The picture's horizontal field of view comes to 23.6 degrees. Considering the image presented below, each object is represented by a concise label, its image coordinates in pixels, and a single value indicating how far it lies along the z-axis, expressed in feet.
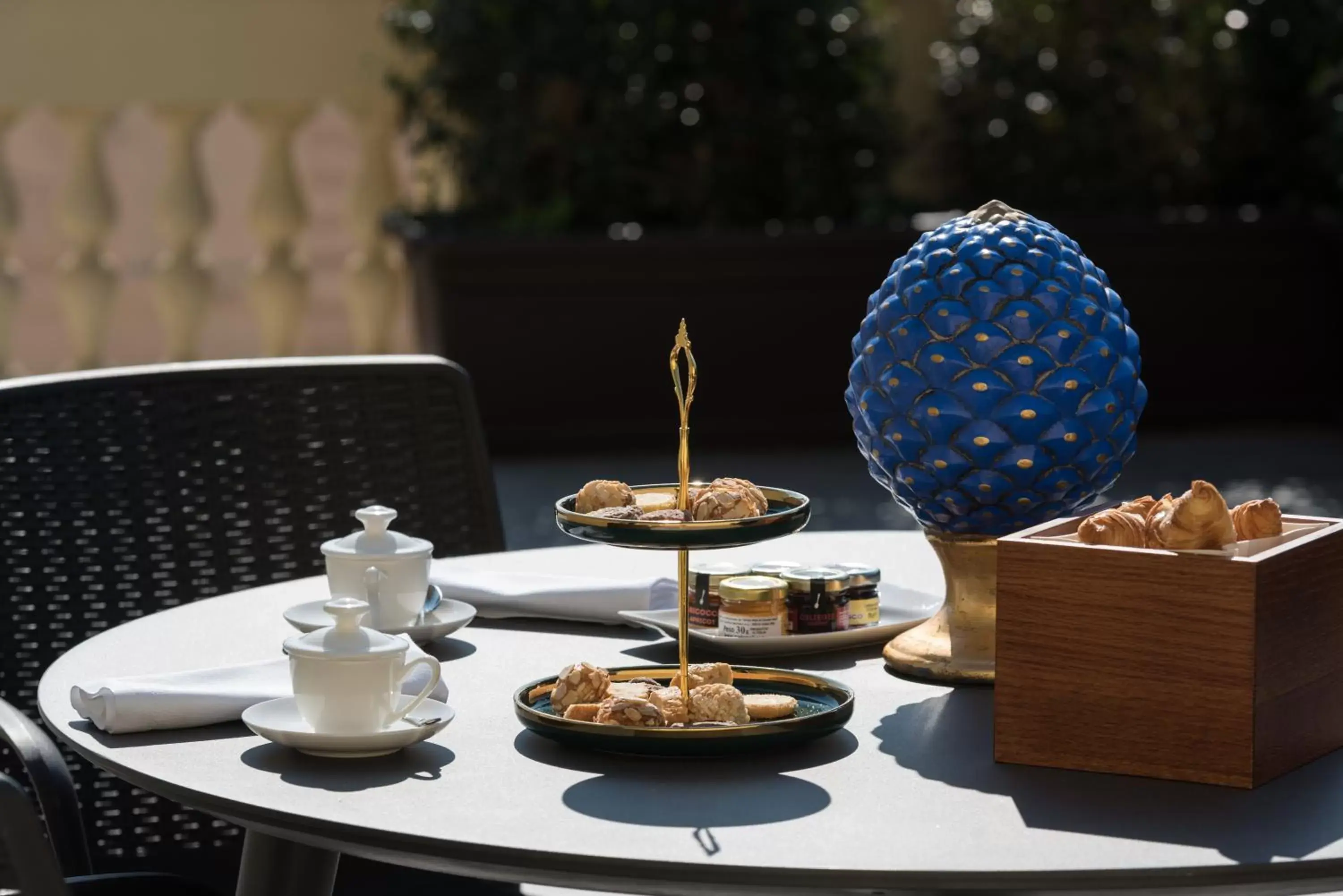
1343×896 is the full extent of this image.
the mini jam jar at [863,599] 7.15
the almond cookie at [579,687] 6.24
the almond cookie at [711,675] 6.34
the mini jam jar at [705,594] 7.14
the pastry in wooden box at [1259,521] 6.16
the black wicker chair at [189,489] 8.18
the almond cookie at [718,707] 6.14
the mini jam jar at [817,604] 7.09
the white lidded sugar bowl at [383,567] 6.99
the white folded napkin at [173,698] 6.32
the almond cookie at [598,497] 6.36
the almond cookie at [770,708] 6.24
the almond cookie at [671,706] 6.13
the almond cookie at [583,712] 6.16
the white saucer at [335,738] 6.09
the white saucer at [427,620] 6.97
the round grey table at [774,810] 5.51
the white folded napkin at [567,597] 7.37
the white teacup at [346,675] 6.11
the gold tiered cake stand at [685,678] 6.05
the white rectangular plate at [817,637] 7.02
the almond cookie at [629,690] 6.18
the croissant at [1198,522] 5.99
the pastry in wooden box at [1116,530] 6.12
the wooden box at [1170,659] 5.92
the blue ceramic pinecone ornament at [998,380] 6.67
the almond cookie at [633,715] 6.09
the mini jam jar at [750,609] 7.01
